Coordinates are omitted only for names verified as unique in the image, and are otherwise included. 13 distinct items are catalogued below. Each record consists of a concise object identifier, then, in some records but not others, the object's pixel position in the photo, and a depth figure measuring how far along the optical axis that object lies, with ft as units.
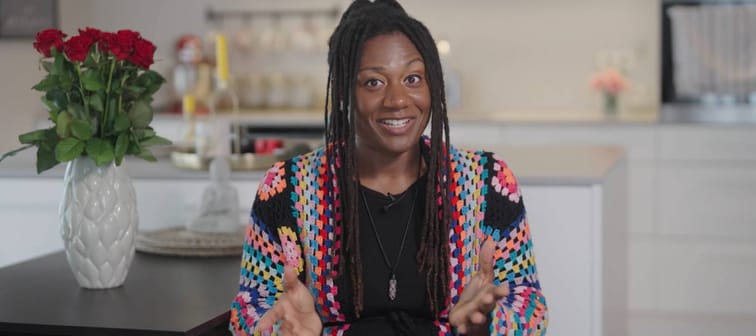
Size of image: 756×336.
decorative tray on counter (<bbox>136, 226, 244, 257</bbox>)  8.05
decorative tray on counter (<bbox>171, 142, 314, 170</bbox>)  10.39
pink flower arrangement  17.10
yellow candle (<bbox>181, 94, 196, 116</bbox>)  13.57
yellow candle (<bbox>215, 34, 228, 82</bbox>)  10.35
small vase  17.20
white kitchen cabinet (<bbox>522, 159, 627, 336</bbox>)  9.11
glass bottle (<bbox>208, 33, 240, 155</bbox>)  10.29
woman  5.85
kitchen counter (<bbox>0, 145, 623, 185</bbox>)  9.22
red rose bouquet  6.80
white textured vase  6.97
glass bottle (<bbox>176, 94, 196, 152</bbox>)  11.40
